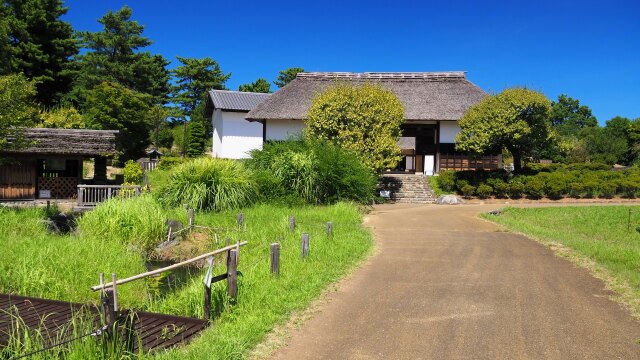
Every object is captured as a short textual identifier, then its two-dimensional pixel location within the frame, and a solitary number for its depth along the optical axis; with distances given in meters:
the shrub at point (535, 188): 21.55
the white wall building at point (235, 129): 31.83
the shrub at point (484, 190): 22.00
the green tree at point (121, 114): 30.58
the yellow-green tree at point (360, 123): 20.75
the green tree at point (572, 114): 67.56
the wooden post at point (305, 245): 8.66
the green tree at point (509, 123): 21.09
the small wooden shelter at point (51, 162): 20.22
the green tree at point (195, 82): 43.53
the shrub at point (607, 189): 21.80
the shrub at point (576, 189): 21.76
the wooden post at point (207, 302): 5.71
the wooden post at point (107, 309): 4.36
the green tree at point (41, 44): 33.31
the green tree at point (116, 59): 37.47
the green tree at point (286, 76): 50.35
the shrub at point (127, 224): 11.37
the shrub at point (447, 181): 23.31
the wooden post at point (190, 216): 13.18
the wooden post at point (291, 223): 11.86
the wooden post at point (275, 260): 7.47
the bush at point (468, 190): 22.17
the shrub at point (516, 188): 21.80
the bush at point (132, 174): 24.25
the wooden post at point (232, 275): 6.24
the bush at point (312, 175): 16.92
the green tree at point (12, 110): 13.12
